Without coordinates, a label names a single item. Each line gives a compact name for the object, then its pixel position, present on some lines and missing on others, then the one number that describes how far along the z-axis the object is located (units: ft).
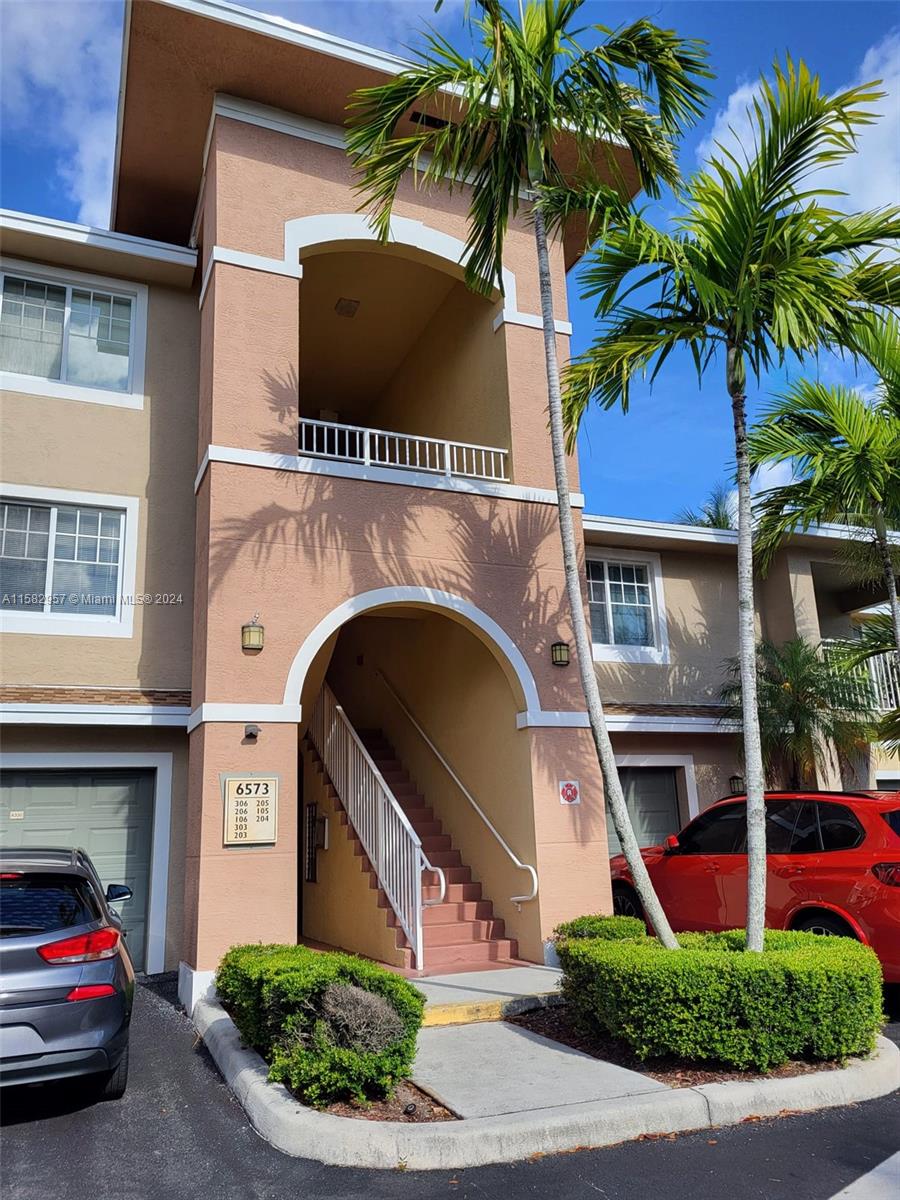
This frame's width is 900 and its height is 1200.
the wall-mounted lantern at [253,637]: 28.60
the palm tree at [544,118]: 24.71
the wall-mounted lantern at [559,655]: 33.42
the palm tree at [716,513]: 77.76
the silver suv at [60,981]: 16.14
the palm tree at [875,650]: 38.37
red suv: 24.27
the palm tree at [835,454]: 32.86
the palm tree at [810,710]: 41.29
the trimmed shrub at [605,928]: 26.78
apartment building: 29.45
